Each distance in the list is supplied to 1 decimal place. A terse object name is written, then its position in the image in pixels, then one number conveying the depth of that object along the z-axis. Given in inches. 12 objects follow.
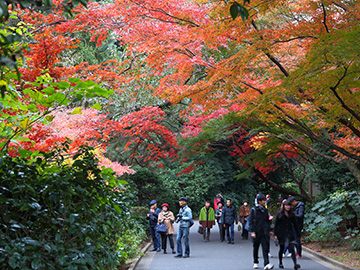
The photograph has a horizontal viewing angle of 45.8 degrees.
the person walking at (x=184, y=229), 533.6
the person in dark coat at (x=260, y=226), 431.8
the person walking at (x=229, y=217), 677.9
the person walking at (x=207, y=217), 731.4
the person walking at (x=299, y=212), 481.7
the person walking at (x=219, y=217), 732.7
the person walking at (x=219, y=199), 782.5
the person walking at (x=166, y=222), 567.5
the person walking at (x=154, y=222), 594.7
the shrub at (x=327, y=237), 577.9
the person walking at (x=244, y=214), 742.9
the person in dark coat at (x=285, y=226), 424.2
